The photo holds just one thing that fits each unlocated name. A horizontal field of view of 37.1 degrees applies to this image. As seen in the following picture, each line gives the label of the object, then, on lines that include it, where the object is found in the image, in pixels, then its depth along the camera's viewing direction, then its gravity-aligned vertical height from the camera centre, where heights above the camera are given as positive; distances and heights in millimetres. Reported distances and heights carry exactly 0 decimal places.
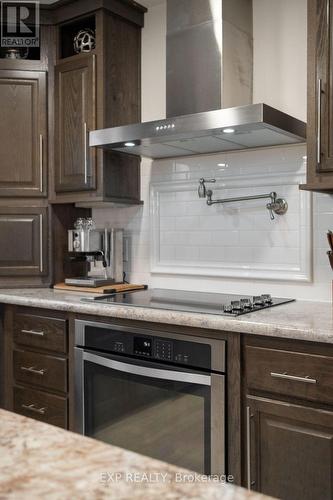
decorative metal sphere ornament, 2797 +1131
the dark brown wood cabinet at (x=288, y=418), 1614 -610
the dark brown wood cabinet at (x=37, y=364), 2391 -628
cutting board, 2631 -263
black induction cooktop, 1977 -281
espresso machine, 2768 -56
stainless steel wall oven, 1849 -628
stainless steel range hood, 1986 +470
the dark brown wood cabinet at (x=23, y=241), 2867 -5
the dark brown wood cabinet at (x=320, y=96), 1933 +563
